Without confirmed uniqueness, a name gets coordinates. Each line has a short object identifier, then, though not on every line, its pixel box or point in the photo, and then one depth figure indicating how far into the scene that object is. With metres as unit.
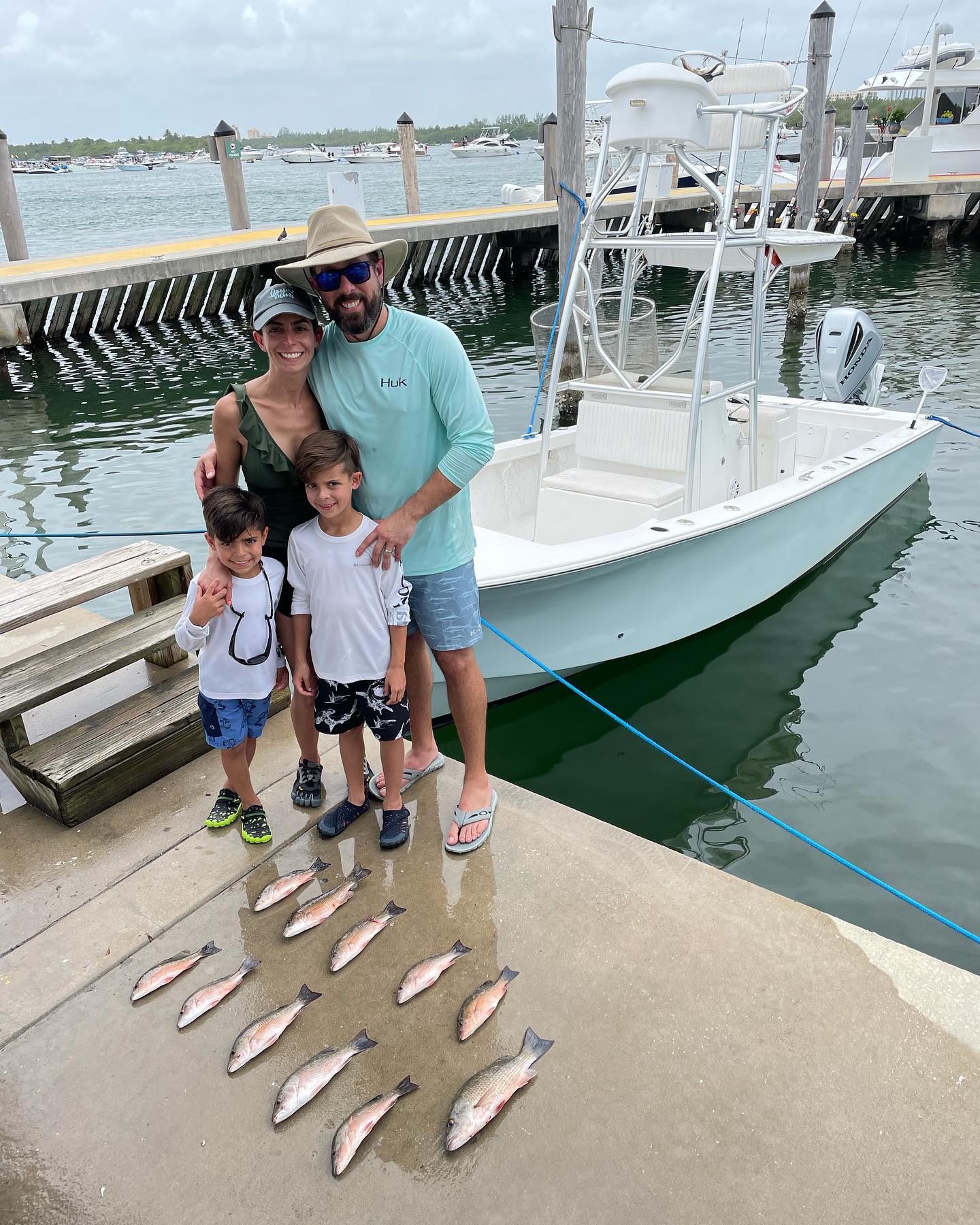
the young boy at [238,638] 2.56
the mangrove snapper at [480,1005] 2.25
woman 2.47
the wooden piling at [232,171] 16.97
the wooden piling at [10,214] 15.05
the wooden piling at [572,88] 7.96
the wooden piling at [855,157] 20.69
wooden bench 3.09
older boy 2.51
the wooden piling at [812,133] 14.11
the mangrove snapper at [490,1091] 2.00
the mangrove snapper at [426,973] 2.37
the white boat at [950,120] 26.17
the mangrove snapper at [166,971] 2.43
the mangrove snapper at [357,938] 2.48
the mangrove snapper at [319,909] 2.60
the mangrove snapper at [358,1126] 1.95
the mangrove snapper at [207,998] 2.33
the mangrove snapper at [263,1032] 2.21
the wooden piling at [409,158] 21.05
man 2.50
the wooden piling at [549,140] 17.45
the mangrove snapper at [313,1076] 2.07
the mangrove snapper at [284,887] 2.70
